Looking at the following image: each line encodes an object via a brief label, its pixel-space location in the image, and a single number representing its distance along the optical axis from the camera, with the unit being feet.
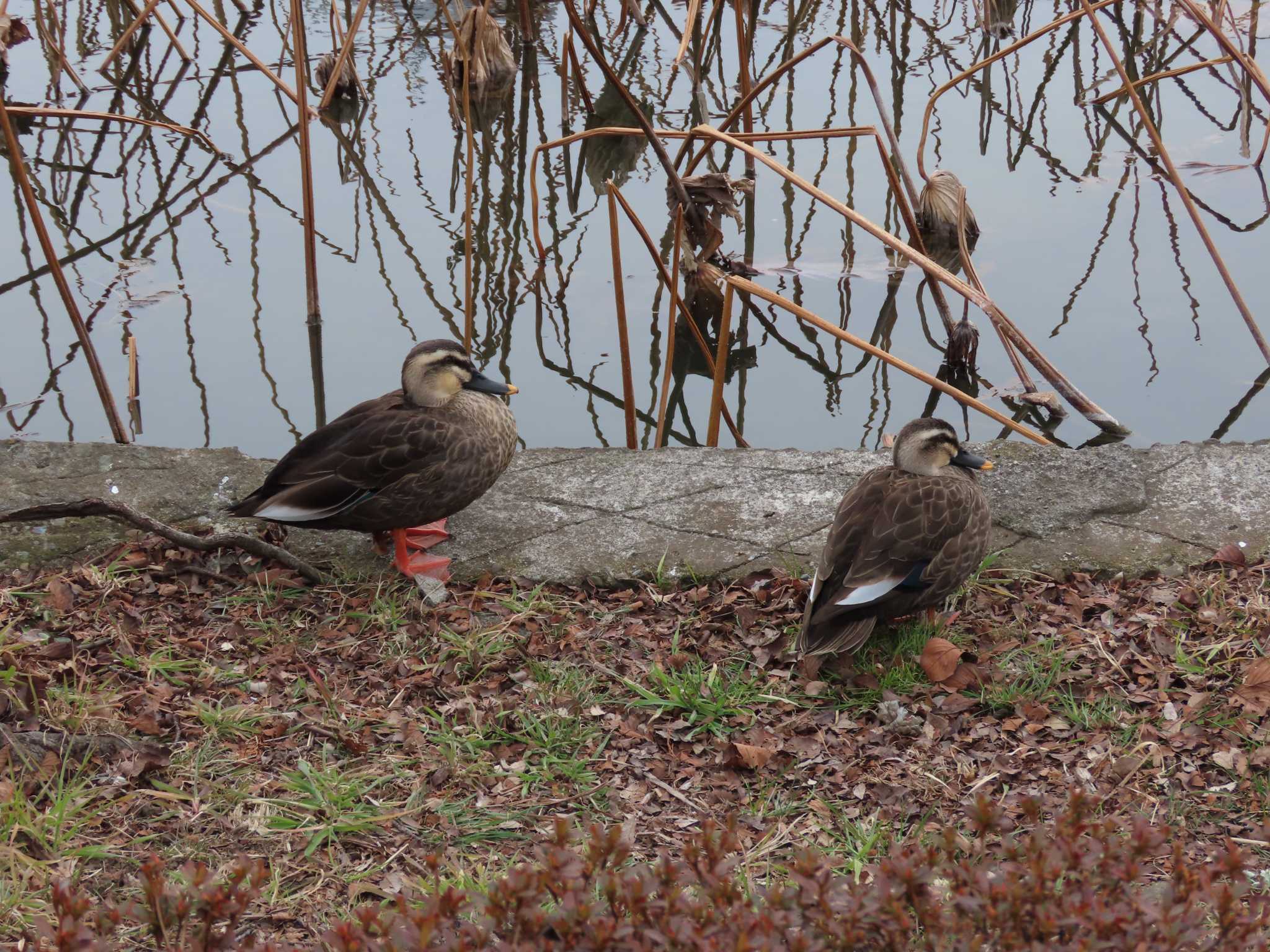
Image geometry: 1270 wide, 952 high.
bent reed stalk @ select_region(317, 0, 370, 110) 43.25
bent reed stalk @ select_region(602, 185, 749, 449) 37.52
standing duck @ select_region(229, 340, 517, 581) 28.27
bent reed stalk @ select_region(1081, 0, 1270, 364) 36.01
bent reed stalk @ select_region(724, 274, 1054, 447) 34.71
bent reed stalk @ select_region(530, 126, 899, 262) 36.68
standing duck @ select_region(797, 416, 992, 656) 24.97
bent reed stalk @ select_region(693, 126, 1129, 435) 33.78
